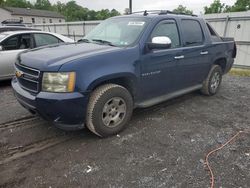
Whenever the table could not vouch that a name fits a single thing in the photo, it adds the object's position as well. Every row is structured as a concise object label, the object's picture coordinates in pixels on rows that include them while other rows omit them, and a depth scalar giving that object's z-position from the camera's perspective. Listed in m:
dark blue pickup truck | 2.51
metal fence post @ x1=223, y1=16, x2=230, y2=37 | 8.08
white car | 5.11
